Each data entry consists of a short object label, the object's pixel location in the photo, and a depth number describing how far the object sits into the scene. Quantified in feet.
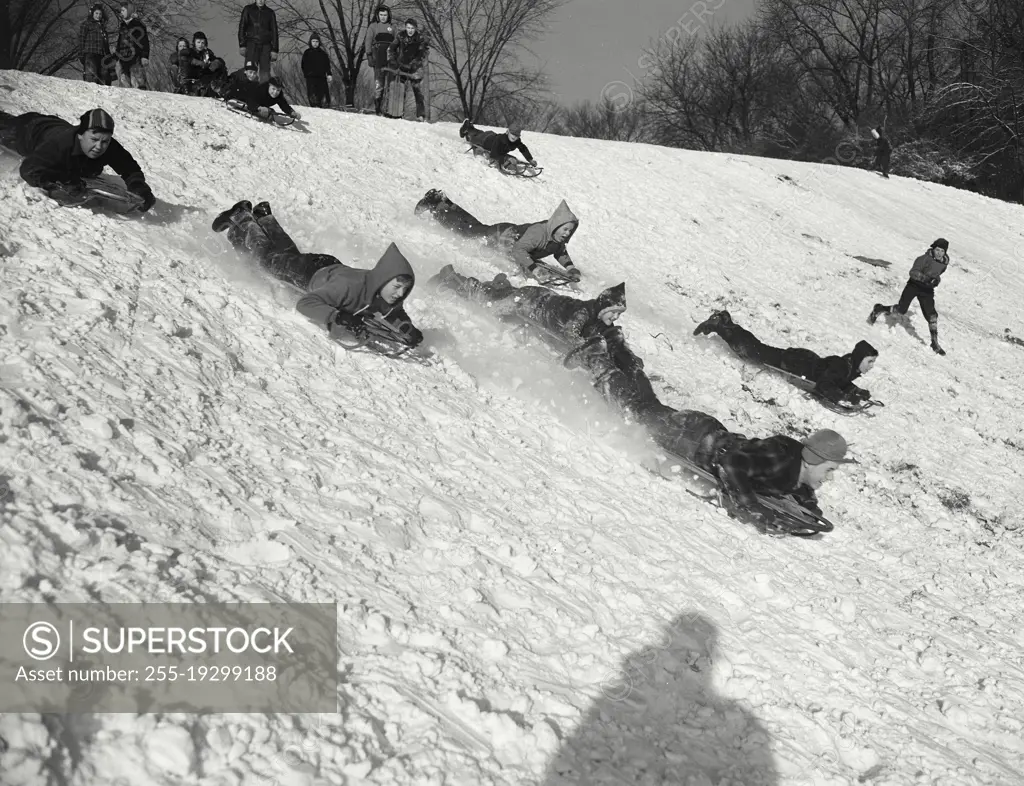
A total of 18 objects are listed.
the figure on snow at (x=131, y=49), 35.04
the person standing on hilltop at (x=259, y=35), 35.96
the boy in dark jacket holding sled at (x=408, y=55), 41.24
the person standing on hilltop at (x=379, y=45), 40.73
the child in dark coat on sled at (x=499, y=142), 34.65
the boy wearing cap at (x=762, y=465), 15.11
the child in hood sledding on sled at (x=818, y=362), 22.67
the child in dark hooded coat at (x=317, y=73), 45.37
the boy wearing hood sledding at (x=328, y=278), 16.43
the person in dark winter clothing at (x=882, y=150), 58.19
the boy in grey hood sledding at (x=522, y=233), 24.77
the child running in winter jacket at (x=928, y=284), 29.45
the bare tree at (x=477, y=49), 80.69
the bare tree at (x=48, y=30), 64.85
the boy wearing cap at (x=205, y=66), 38.55
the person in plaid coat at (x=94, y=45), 36.65
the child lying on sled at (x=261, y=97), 30.53
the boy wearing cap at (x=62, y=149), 16.48
